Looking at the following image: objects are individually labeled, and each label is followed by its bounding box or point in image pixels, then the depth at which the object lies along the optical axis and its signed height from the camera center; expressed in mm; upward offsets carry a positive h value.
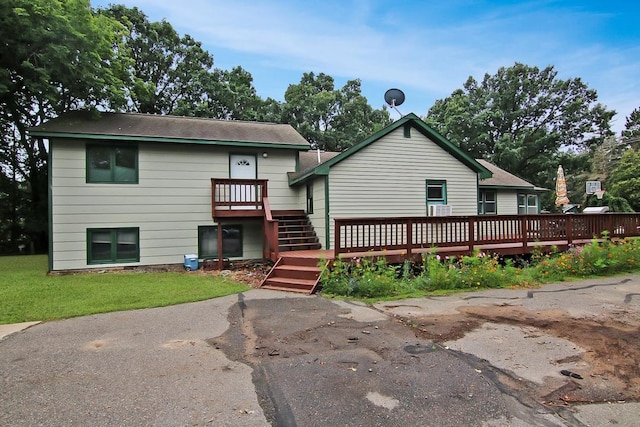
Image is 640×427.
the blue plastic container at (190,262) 11133 -1259
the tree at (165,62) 24641 +11912
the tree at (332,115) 28594 +9258
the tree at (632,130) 45062 +11801
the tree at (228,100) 24125 +8920
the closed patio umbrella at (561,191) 18594 +1425
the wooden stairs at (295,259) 7990 -947
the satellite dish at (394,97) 12766 +4524
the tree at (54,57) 11000 +5810
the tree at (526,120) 27266 +8055
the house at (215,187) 10578 +1160
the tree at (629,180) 26419 +2844
